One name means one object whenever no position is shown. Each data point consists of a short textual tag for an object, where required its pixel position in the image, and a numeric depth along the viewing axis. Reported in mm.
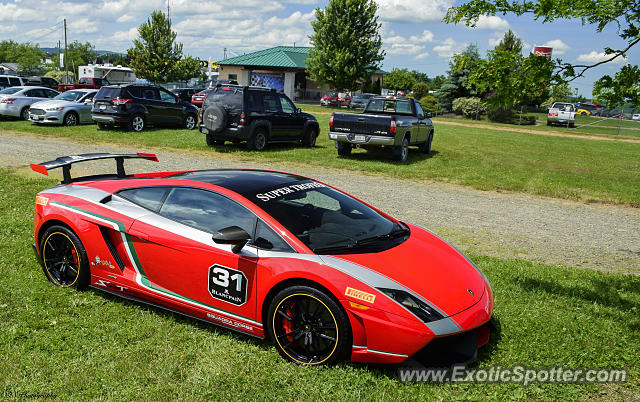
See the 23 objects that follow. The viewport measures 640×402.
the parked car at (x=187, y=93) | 36938
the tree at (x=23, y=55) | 77125
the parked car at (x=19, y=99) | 22281
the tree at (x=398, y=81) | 70000
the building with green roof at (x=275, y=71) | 58094
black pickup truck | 14477
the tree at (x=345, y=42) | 43344
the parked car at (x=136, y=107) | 19078
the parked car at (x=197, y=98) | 34062
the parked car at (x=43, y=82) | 33981
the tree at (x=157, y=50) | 46406
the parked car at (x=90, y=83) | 33178
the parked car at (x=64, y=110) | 20297
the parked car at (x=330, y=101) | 49906
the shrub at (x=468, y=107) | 45219
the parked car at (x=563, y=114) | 39188
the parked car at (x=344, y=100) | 49531
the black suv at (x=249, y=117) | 15570
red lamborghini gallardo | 3576
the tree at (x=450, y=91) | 49844
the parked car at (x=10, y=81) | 27859
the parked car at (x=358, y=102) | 44981
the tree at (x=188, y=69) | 49006
